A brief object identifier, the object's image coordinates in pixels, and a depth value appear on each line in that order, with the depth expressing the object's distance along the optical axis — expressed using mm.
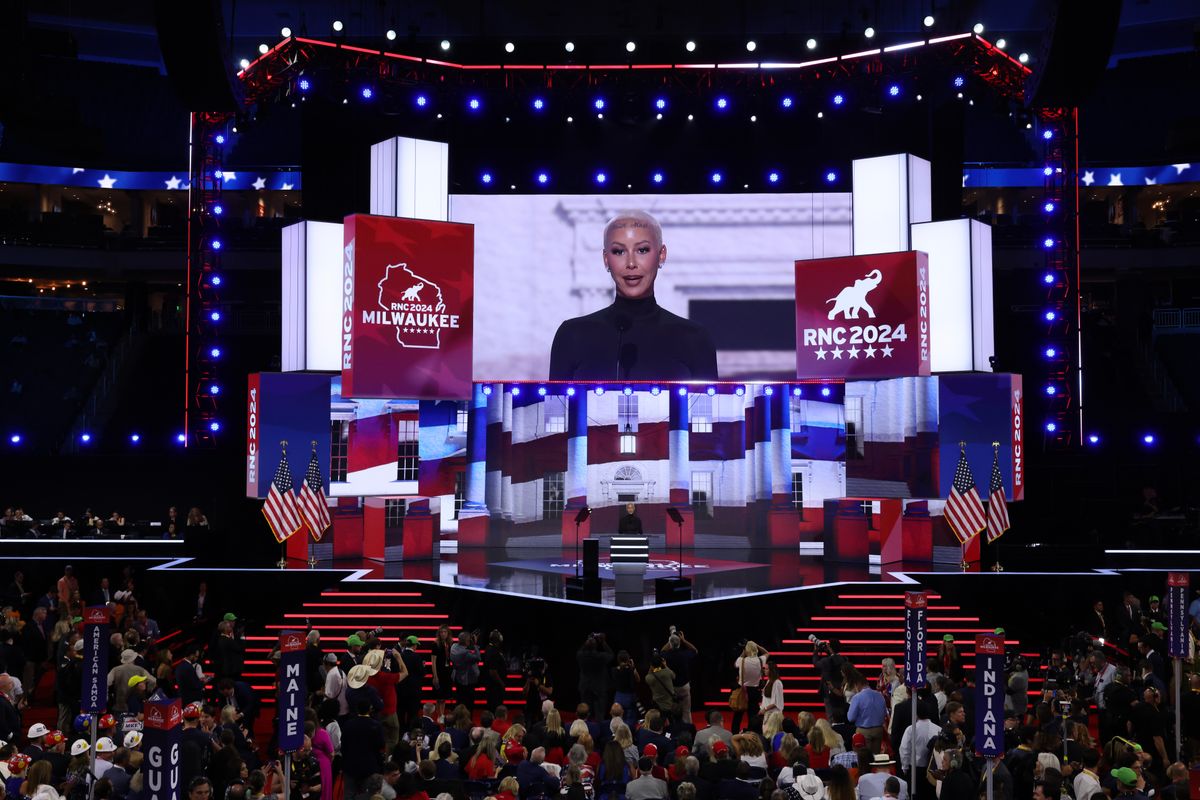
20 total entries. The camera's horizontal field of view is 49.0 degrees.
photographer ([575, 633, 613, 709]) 17375
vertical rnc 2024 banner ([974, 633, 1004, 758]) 10625
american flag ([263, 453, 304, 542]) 24562
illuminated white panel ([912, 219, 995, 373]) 26406
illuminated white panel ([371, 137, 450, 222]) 27203
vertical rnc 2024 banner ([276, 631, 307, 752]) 10961
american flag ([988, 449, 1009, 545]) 24484
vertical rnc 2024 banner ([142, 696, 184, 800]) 8641
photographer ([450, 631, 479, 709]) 17641
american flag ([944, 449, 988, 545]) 24297
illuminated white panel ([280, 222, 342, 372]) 26391
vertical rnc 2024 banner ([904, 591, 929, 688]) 12992
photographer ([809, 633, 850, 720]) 15711
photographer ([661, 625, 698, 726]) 16844
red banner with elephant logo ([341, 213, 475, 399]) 24688
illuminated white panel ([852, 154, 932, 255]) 27141
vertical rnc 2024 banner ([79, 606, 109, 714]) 12039
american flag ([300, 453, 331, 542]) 24938
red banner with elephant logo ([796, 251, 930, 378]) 25375
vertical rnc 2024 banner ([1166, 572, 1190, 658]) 15375
